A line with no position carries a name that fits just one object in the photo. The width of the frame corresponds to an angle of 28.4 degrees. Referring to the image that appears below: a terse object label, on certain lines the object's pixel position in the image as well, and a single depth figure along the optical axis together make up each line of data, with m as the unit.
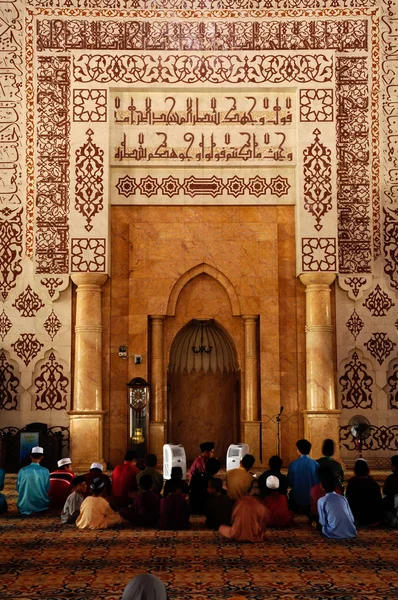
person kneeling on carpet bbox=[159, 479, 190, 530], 6.67
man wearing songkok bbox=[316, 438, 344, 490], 7.51
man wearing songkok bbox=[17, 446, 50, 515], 7.46
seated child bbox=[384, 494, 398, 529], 6.67
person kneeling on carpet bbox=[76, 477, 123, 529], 6.69
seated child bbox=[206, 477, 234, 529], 6.60
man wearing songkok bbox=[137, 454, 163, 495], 7.71
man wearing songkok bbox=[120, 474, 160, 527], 6.84
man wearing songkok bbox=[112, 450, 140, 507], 7.62
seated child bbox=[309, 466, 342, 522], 6.75
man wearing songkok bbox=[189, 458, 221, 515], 7.64
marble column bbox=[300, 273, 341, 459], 11.27
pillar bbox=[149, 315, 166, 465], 11.66
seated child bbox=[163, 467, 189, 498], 6.81
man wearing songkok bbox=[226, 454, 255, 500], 7.26
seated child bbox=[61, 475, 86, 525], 6.96
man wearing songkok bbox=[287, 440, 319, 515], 7.55
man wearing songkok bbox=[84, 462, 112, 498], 7.21
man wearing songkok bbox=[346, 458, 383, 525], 6.80
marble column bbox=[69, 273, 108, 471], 11.22
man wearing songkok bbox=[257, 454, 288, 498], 7.22
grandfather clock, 11.45
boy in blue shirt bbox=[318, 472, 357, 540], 6.18
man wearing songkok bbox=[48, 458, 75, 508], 7.82
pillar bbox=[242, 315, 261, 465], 11.62
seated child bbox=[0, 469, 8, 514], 7.48
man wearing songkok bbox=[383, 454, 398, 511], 6.80
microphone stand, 11.23
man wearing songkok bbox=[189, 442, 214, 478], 8.15
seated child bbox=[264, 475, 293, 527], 6.77
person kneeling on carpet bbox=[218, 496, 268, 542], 6.12
